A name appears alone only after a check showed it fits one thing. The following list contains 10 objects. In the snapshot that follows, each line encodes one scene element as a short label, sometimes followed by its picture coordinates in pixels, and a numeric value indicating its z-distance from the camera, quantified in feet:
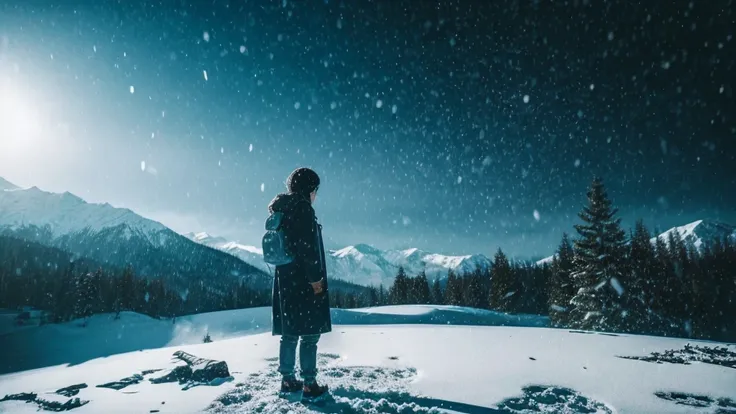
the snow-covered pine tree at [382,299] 325.42
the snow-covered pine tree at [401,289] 230.13
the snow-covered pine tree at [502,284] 167.12
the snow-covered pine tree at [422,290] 218.79
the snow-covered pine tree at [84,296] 159.53
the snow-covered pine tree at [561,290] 110.52
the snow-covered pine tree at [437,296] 243.81
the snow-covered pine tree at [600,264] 72.49
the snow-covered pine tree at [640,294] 72.84
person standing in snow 13.34
